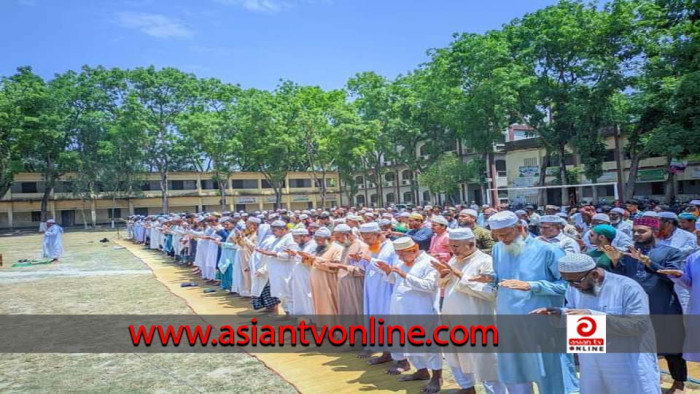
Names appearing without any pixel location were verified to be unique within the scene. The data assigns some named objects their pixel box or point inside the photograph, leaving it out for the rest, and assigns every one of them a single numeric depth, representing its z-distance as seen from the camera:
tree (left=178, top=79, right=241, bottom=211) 36.12
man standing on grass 19.47
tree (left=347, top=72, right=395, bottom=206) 32.26
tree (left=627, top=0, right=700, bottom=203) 17.98
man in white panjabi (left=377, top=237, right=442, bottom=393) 4.96
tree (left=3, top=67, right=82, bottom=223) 37.56
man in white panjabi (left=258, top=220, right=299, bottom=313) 8.03
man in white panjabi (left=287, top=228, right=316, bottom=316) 7.49
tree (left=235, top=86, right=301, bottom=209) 33.72
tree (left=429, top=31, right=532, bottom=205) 22.58
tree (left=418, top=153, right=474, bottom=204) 31.03
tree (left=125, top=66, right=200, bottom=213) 40.91
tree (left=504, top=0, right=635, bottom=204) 20.41
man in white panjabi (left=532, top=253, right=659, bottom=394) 3.19
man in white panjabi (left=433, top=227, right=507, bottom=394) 4.33
